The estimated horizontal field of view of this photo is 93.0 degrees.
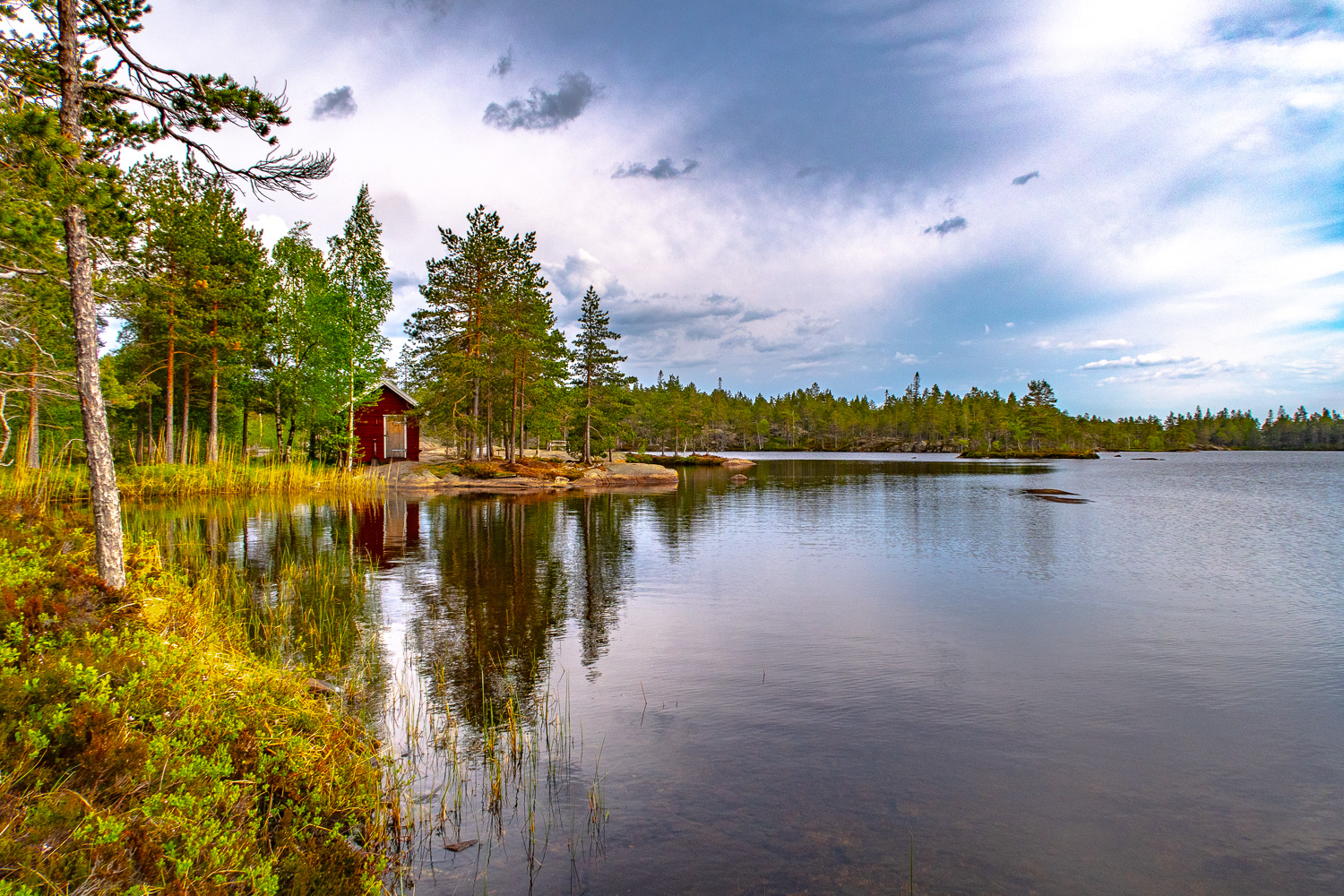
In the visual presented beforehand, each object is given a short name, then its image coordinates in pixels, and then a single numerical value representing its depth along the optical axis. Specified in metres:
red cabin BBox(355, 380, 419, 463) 47.22
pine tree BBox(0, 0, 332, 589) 7.18
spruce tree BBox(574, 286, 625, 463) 55.00
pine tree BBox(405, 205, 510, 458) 43.47
